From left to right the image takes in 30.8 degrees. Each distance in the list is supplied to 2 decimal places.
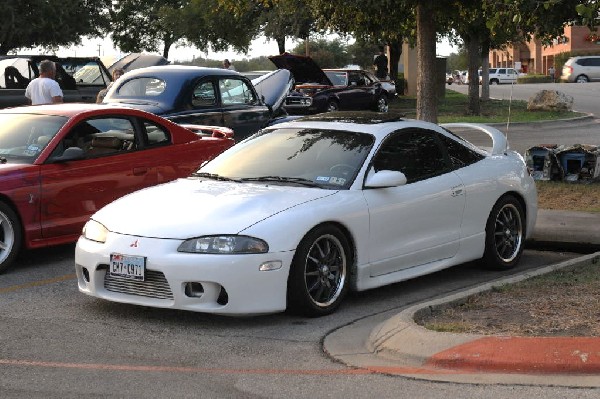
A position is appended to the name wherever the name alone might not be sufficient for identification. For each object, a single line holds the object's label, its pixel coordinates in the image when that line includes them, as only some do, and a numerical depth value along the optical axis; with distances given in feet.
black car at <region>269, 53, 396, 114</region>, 97.30
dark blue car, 50.37
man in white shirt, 53.11
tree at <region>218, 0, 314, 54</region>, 133.18
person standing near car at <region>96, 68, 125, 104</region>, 54.70
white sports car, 24.82
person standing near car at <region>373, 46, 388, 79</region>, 147.74
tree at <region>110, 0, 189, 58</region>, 168.96
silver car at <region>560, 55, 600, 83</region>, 227.81
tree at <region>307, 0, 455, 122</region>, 50.11
